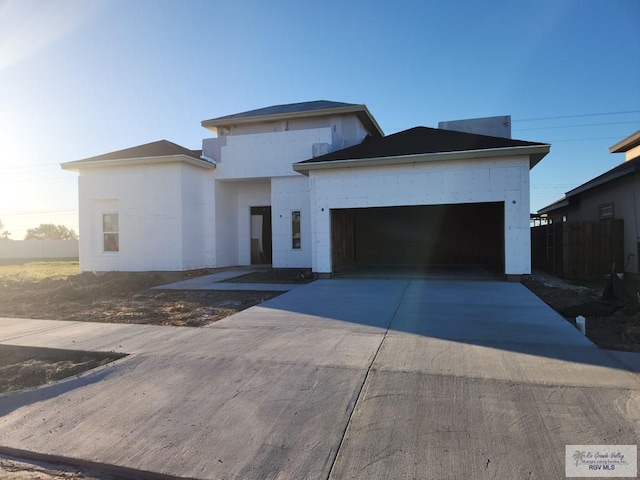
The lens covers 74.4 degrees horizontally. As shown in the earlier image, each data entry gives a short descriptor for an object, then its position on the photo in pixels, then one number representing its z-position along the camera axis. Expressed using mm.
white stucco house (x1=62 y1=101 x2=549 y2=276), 12828
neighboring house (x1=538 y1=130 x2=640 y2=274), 13414
